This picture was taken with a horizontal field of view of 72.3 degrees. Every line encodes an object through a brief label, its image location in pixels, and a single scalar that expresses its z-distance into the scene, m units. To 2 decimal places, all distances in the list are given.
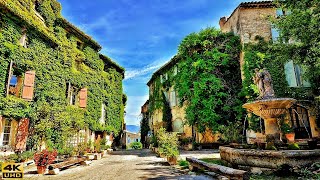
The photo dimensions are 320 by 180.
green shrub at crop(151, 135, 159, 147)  18.10
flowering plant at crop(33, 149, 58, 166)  8.40
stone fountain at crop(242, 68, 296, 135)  8.36
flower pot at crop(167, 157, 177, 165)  9.74
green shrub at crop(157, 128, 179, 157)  9.89
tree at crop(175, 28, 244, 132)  17.66
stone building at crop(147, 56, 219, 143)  19.97
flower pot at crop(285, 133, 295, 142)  13.10
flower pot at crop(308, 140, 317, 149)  7.39
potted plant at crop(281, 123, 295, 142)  14.92
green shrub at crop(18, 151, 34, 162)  11.12
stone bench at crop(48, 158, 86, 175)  8.33
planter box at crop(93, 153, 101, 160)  13.95
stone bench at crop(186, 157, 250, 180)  5.06
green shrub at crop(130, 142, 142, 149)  30.11
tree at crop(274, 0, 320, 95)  9.46
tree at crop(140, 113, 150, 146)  32.82
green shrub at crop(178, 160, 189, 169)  8.82
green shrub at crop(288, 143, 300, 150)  7.24
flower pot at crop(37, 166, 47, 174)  8.39
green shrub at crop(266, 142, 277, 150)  7.09
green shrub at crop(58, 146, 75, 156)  12.83
